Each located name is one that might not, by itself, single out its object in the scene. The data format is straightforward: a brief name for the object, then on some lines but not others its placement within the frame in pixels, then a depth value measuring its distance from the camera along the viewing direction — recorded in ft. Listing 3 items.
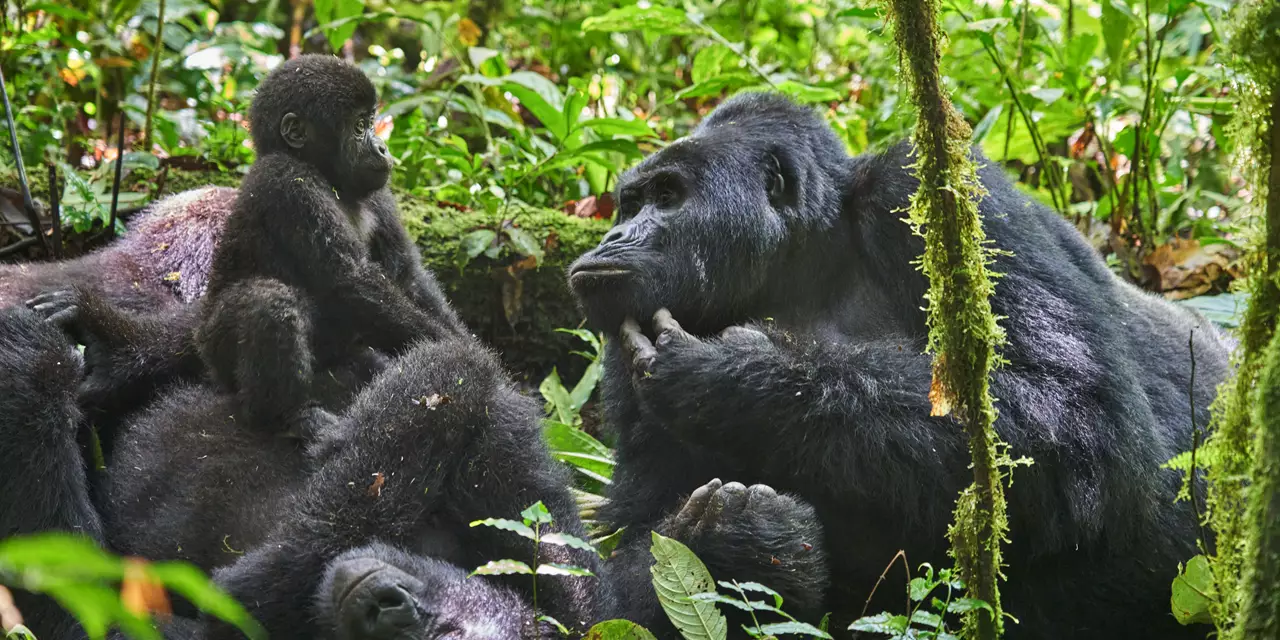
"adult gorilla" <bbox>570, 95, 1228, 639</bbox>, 20.29
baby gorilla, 21.66
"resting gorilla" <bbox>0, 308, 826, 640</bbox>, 17.94
